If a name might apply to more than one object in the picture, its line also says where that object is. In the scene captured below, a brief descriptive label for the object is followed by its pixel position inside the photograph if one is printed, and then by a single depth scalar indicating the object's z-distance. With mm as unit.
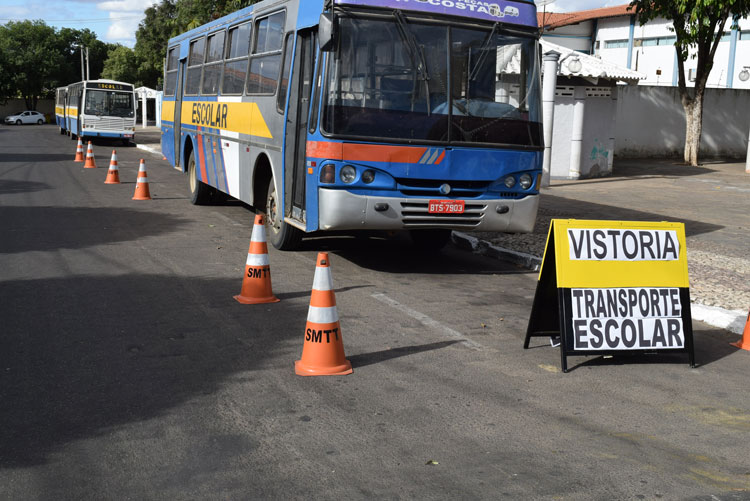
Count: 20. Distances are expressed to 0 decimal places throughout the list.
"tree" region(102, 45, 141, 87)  81000
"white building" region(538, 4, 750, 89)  40594
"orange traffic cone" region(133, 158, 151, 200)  15727
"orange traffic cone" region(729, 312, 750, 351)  6677
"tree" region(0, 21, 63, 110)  83188
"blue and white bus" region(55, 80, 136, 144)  35750
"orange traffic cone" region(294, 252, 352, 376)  5488
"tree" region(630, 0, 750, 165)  22906
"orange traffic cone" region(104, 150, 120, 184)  18922
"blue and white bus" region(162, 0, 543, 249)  8438
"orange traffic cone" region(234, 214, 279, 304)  7465
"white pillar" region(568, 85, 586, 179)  21578
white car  69338
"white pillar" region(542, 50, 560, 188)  17984
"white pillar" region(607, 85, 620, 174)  22547
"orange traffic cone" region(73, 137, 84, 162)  26438
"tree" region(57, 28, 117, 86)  88812
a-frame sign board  5957
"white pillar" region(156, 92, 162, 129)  63356
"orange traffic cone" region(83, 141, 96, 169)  23702
